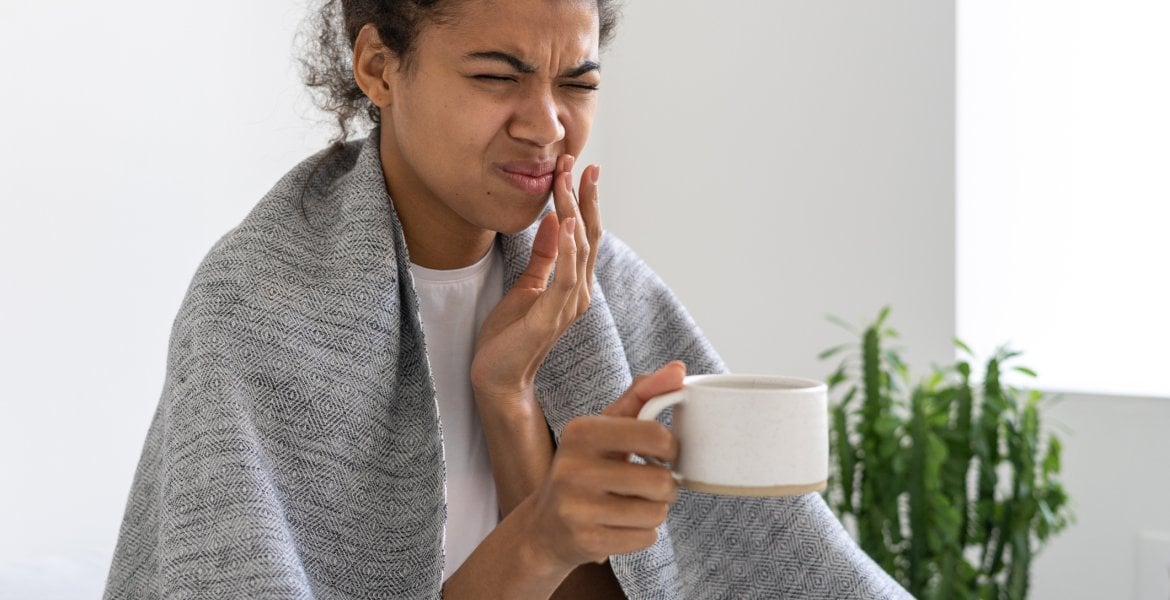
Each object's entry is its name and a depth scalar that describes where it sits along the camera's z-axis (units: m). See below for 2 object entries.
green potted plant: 2.05
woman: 1.03
